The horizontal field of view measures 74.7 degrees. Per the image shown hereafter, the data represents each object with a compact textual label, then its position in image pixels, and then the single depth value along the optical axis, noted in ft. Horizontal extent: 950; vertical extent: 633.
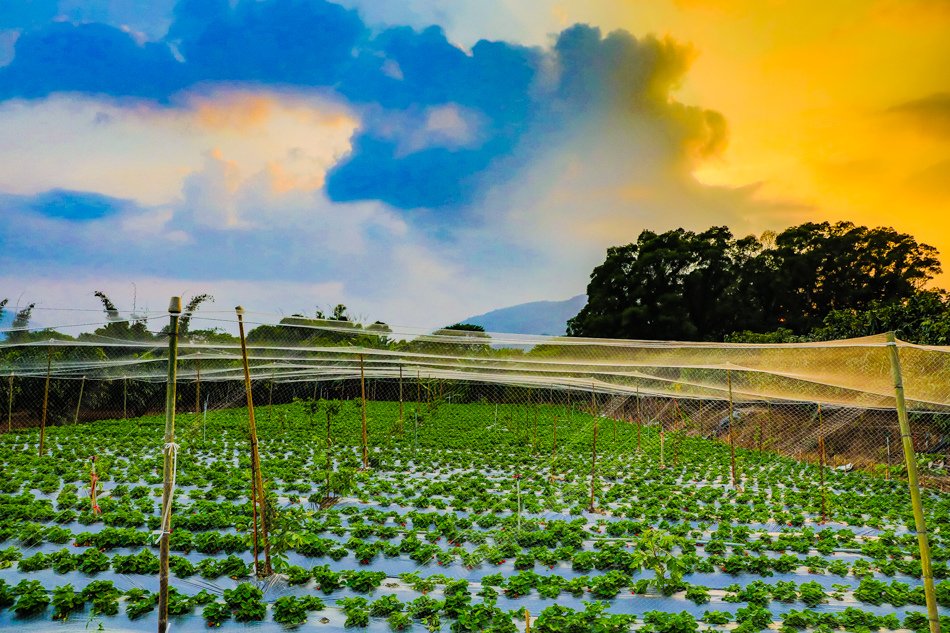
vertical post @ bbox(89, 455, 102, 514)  36.16
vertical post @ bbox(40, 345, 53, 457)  54.08
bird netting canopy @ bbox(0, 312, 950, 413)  30.55
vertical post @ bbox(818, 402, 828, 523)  41.11
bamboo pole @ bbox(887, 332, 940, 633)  17.69
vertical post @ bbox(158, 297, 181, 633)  19.70
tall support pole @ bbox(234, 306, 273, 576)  26.86
